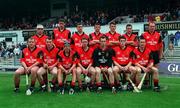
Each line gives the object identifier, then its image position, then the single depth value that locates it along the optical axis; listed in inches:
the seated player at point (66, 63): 458.9
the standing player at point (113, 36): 490.6
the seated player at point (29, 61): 467.8
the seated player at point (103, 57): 463.5
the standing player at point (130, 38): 484.1
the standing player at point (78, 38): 499.8
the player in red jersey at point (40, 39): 506.3
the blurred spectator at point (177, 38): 925.8
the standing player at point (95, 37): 491.2
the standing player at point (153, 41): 489.7
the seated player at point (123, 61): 461.7
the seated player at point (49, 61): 469.4
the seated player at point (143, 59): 462.0
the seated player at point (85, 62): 461.1
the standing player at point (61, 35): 511.2
